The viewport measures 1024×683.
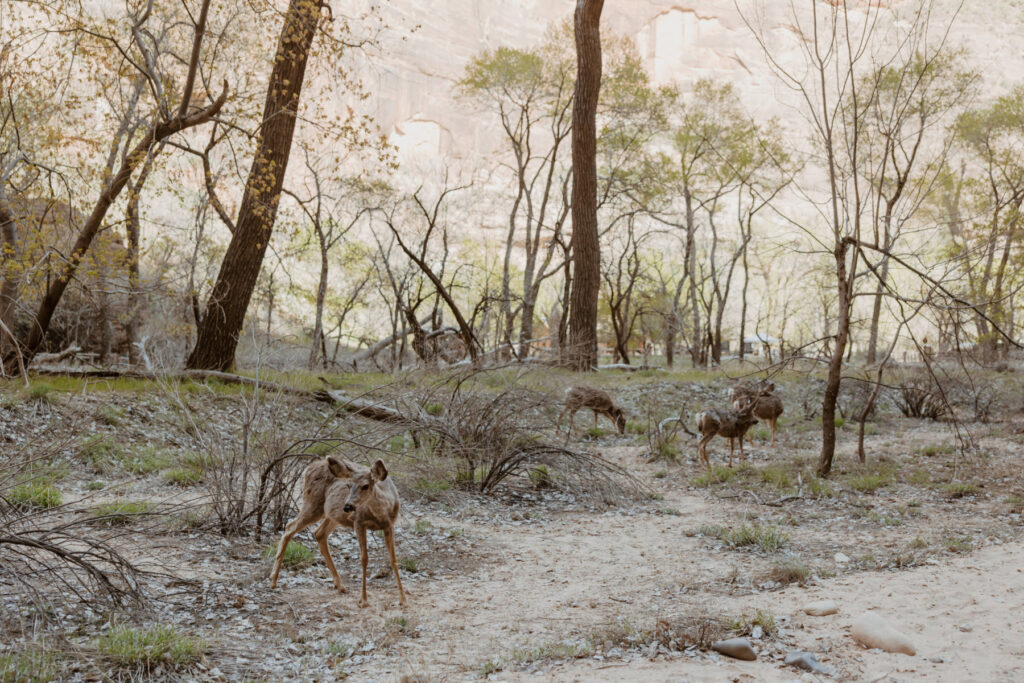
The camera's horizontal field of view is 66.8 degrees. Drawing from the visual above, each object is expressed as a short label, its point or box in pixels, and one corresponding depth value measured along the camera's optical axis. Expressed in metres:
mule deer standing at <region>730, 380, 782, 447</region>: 12.72
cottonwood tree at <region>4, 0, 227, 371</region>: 9.08
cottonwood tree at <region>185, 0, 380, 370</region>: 13.84
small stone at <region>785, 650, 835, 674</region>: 4.41
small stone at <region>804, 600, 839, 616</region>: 5.38
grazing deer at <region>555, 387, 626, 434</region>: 12.97
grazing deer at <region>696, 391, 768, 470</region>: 11.17
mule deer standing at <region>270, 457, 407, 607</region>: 5.24
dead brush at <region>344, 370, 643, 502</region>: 9.12
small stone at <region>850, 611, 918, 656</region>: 4.66
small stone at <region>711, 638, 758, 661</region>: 4.62
